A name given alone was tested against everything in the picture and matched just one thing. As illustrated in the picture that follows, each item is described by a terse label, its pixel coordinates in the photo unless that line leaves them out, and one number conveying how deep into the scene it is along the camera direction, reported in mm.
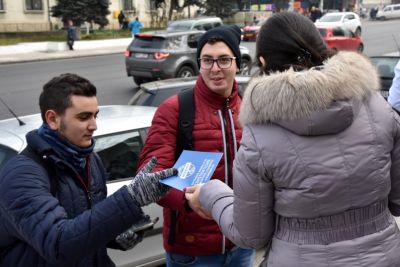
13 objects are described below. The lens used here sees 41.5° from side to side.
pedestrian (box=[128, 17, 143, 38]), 31798
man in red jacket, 2574
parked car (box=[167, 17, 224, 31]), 25039
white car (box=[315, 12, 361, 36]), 35125
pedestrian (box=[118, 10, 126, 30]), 41506
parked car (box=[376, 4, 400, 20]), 58000
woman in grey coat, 1767
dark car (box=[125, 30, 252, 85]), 15078
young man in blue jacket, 1869
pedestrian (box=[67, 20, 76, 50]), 28723
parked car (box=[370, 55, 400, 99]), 9277
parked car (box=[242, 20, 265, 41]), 34844
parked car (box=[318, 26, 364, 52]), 23436
